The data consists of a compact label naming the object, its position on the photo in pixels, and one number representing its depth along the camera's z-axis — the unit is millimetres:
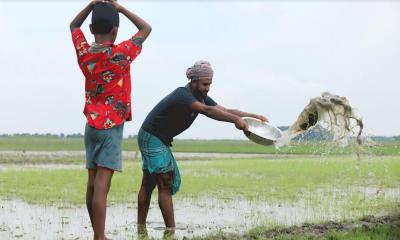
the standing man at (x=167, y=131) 4453
